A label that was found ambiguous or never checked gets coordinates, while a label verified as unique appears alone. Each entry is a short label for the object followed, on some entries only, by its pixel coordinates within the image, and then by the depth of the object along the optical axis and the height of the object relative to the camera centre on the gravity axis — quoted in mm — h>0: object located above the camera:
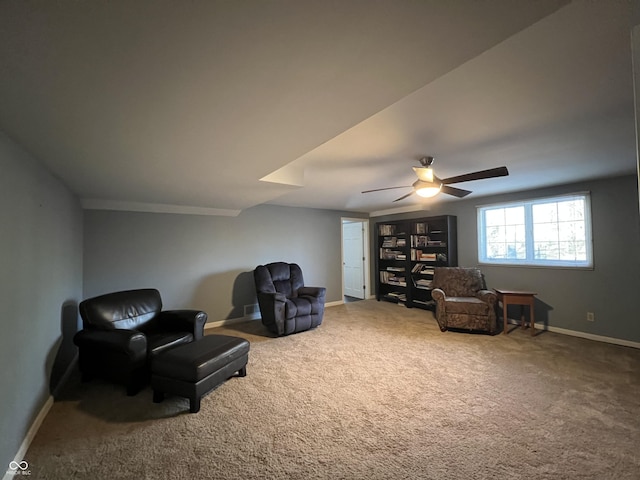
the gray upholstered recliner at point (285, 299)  4004 -828
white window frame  3832 +110
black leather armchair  2424 -846
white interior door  6781 -300
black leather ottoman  2194 -1015
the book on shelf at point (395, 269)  6239 -532
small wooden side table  3949 -797
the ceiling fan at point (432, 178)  2408 +652
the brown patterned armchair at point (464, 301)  3988 -842
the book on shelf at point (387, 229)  6297 +388
